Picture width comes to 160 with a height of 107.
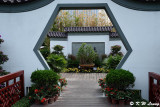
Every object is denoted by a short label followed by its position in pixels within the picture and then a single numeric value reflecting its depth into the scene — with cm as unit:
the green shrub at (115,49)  1201
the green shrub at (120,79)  433
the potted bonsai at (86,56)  1072
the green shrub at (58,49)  1173
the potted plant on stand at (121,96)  429
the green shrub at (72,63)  1138
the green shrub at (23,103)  404
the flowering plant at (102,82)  560
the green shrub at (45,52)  1156
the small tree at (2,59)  467
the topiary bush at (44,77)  443
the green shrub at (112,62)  669
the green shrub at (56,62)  660
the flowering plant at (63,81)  602
